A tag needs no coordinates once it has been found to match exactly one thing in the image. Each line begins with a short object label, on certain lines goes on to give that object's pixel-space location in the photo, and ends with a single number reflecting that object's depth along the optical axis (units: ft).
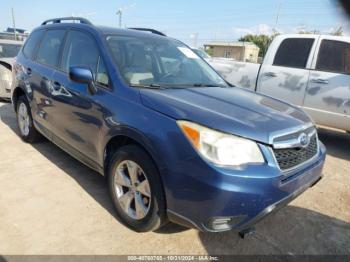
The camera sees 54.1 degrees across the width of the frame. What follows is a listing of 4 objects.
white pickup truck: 18.39
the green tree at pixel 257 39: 219.82
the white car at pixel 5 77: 24.91
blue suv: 7.84
